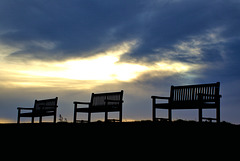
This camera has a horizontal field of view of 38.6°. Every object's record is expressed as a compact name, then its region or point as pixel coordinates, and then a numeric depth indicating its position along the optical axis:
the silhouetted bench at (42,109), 12.60
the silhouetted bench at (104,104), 10.69
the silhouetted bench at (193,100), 8.95
